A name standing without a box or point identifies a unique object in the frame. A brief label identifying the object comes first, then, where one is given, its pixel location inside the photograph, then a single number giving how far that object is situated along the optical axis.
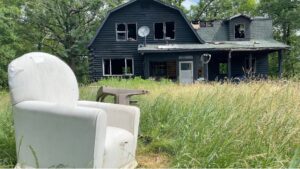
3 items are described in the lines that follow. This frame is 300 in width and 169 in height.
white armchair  2.41
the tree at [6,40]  16.83
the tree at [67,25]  23.23
